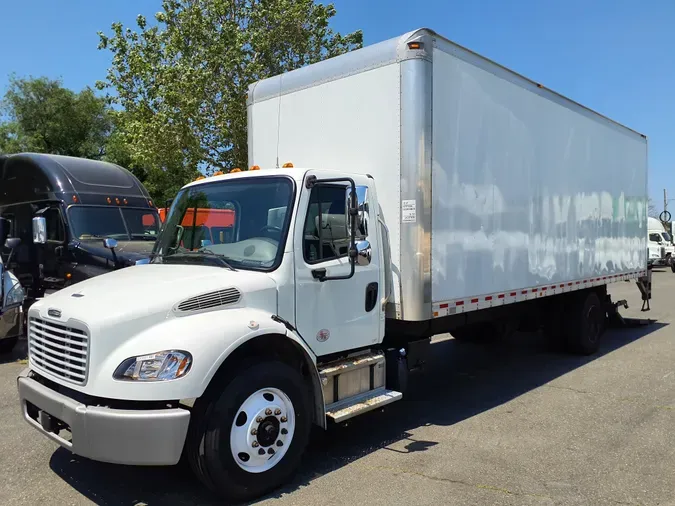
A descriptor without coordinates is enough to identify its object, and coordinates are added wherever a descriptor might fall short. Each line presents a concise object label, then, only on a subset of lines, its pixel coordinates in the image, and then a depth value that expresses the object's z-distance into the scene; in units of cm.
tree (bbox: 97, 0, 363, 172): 1730
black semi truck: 910
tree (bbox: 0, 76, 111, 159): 3127
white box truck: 364
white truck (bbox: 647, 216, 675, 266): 2864
